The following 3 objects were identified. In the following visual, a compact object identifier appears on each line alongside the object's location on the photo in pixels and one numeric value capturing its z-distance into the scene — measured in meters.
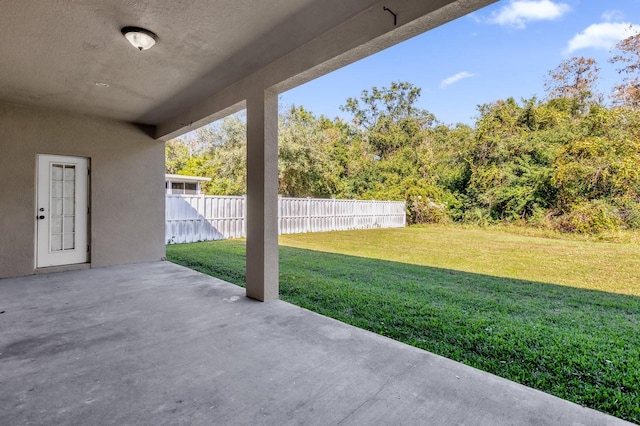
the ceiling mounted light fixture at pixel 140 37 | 2.91
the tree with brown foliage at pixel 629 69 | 10.10
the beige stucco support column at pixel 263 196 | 3.91
